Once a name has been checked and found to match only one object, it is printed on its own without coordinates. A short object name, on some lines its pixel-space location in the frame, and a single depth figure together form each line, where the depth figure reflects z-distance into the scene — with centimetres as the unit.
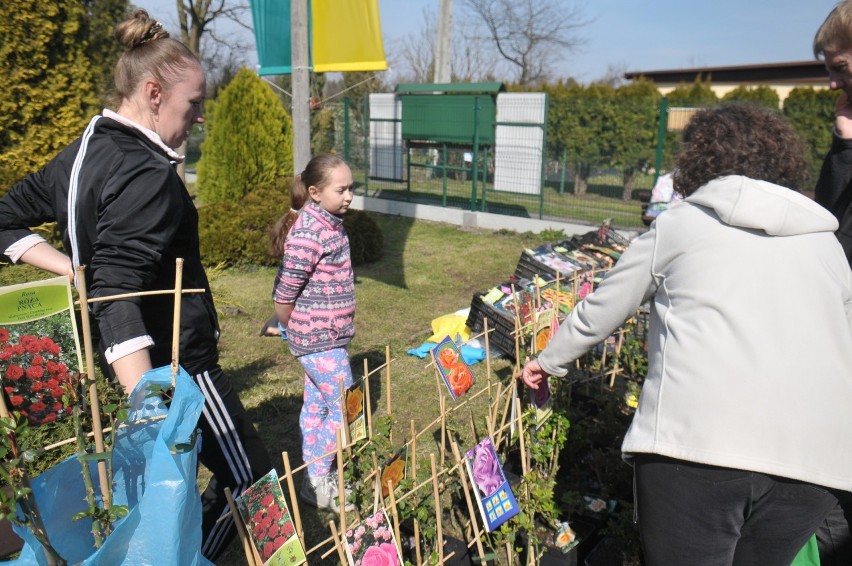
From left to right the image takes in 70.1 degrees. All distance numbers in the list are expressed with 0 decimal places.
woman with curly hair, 142
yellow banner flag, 586
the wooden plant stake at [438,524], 199
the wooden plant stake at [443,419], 227
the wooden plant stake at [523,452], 249
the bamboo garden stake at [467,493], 210
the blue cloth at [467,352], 479
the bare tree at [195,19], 1794
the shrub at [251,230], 727
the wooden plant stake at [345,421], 207
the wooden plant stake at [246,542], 160
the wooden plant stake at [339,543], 170
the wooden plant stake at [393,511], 199
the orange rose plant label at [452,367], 259
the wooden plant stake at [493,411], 236
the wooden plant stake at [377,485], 202
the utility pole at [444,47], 1345
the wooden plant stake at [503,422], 270
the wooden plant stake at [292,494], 163
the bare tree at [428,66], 2805
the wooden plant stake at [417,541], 207
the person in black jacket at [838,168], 207
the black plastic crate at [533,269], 534
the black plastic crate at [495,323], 464
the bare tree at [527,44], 2753
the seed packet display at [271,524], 161
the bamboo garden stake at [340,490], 176
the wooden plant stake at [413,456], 212
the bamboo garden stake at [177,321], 131
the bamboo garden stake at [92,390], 116
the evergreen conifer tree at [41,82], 523
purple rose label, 215
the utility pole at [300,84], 594
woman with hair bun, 144
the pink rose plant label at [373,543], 180
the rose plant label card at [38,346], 133
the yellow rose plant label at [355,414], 227
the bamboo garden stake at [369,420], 223
